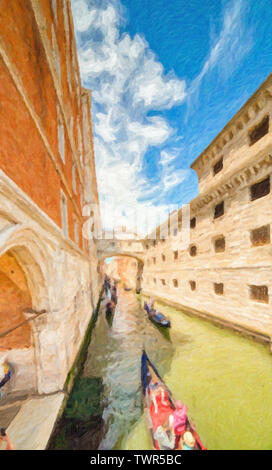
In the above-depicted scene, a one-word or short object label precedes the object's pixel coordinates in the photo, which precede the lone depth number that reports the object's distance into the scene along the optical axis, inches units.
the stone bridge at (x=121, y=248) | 860.6
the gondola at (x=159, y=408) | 138.3
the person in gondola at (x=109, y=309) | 545.0
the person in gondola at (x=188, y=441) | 127.1
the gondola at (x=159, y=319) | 409.1
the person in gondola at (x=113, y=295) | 751.0
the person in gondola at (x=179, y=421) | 135.9
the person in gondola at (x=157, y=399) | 168.4
